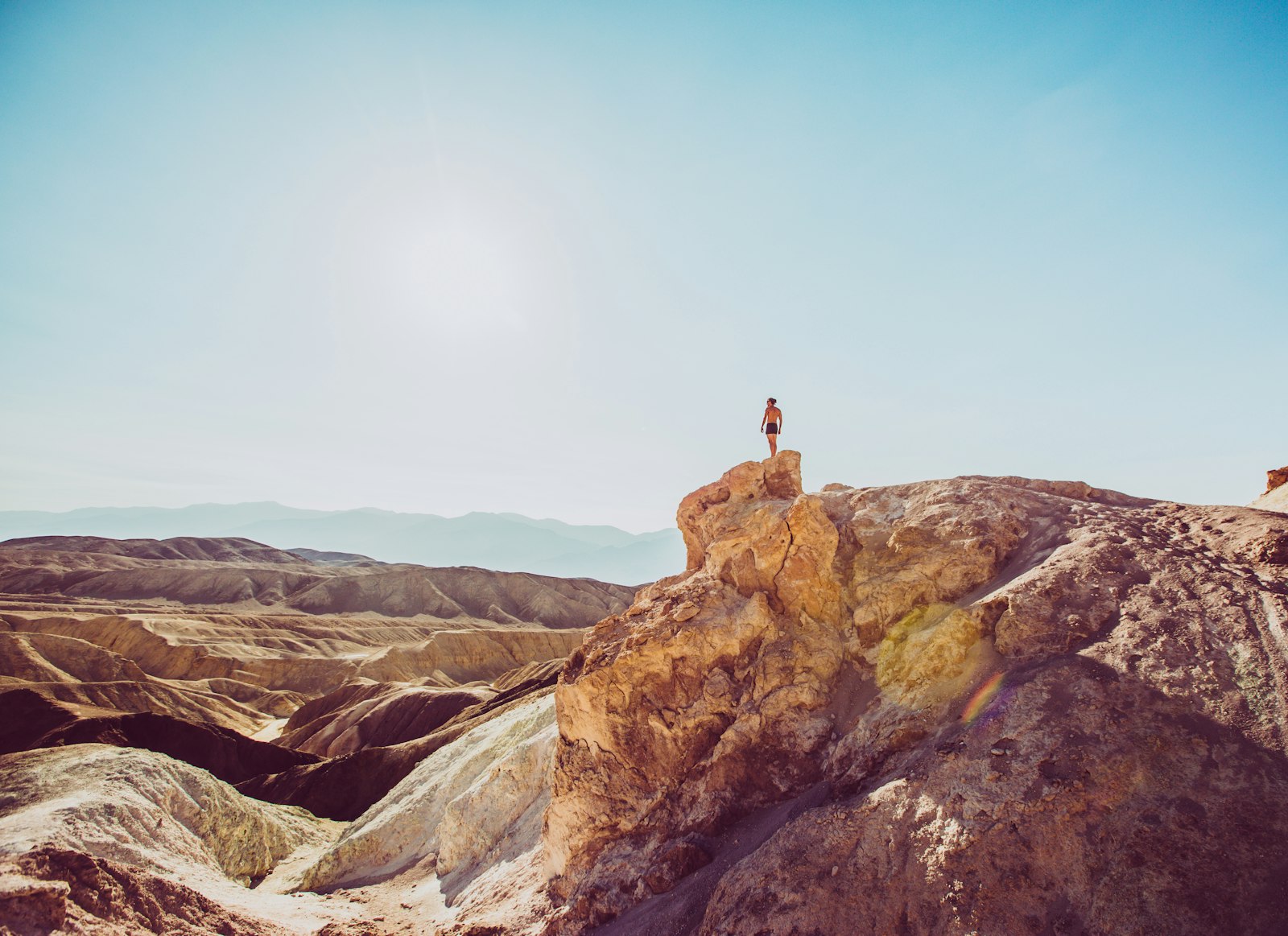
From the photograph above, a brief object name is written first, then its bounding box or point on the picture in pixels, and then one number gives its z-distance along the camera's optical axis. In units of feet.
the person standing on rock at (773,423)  48.19
